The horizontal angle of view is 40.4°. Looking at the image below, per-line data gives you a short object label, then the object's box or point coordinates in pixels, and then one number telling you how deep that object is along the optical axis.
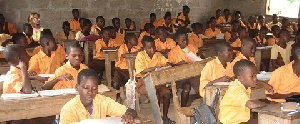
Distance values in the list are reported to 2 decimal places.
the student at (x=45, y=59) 4.68
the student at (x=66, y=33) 8.57
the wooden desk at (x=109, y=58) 6.10
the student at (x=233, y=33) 8.20
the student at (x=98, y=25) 8.65
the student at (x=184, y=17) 10.74
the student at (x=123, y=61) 5.70
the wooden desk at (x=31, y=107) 3.13
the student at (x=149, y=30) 8.21
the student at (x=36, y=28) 7.43
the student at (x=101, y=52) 6.69
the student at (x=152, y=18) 10.43
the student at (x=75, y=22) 9.73
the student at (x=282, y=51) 5.88
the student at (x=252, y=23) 11.20
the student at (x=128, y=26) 10.00
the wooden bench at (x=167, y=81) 3.70
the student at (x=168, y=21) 10.14
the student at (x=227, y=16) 11.92
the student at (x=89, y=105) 2.70
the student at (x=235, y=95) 3.05
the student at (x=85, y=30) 7.75
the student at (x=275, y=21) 11.02
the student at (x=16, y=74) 3.34
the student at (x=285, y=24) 9.54
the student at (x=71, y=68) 3.80
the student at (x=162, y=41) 6.76
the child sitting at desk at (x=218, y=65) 4.06
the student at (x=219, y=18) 11.73
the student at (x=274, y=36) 7.91
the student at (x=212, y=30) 10.28
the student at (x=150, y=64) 4.69
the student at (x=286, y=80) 3.90
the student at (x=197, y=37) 8.21
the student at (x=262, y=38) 7.47
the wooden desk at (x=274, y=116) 2.72
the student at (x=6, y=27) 8.62
